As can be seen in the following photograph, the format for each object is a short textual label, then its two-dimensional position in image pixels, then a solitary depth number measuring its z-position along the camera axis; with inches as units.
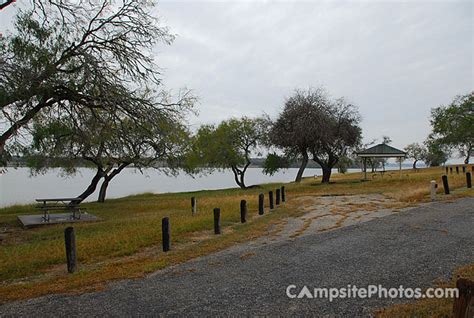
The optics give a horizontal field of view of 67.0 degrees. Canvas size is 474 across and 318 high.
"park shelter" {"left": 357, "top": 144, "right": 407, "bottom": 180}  1291.8
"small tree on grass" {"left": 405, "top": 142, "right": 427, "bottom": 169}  3031.5
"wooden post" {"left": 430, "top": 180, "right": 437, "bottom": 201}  559.7
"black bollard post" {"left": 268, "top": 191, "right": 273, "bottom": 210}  615.5
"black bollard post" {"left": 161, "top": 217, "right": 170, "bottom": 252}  331.6
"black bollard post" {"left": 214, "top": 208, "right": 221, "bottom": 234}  403.5
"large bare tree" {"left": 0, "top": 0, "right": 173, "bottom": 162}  382.6
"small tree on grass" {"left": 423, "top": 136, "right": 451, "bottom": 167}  2037.3
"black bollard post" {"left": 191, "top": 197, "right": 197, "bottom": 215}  604.9
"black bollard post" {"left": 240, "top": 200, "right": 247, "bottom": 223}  473.2
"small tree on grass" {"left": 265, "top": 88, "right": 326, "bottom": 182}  1180.5
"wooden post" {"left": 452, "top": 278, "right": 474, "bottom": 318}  112.6
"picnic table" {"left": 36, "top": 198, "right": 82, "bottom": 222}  570.3
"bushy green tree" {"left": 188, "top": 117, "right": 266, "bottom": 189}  1513.3
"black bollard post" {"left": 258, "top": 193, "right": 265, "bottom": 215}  549.5
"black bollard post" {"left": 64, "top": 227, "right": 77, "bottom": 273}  274.0
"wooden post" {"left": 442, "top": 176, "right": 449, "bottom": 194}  608.1
